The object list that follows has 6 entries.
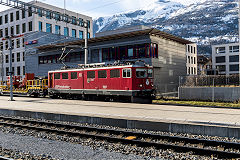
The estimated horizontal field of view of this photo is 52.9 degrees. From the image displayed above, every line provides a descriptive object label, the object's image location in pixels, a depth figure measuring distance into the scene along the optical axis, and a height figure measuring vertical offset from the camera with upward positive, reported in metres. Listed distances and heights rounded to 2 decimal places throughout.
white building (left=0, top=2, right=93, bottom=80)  54.53 +13.26
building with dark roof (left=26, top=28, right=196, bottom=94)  32.44 +4.55
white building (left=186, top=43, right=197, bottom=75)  67.75 +6.69
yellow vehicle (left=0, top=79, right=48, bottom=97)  30.81 -0.80
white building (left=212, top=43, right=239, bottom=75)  81.81 +8.11
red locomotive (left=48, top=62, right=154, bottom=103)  21.12 -0.02
